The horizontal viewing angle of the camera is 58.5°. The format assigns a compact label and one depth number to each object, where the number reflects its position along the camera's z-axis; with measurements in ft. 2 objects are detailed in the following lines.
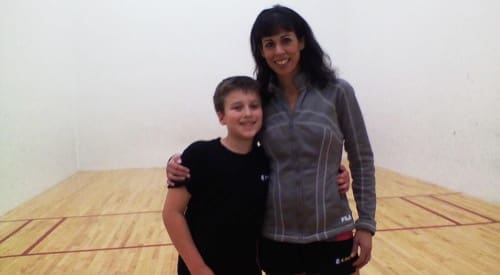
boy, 3.79
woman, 3.75
